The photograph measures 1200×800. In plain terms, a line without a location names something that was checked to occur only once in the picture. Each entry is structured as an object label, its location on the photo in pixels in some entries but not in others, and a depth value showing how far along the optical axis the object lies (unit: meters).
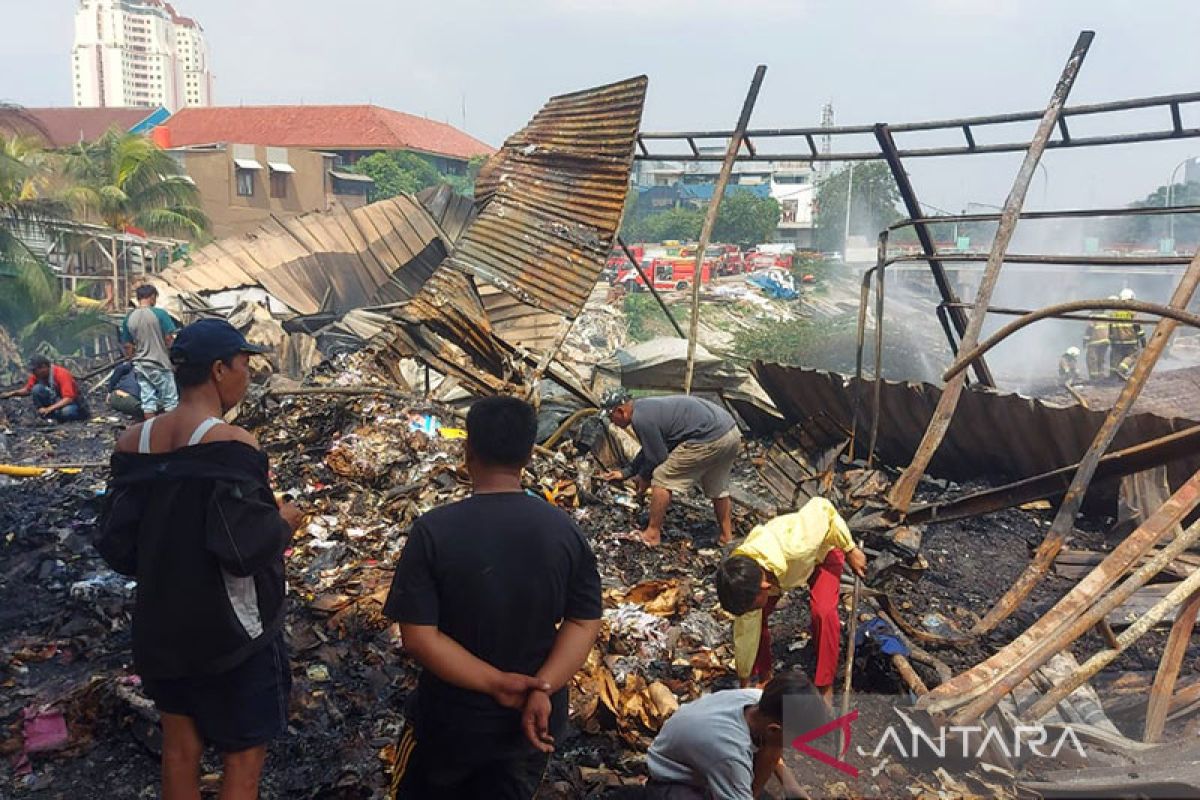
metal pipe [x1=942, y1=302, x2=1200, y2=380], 3.32
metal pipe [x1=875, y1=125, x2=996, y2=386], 6.12
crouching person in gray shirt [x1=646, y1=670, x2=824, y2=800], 2.32
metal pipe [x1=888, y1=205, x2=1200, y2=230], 5.43
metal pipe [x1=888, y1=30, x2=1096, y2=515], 4.66
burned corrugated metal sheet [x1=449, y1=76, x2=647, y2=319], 7.70
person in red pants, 3.61
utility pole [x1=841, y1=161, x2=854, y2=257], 36.59
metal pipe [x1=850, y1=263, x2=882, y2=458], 5.86
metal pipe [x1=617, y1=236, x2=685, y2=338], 8.14
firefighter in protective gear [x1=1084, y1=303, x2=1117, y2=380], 12.34
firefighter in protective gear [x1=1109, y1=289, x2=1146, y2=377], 11.43
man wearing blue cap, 2.09
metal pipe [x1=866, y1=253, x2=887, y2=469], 5.53
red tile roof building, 41.62
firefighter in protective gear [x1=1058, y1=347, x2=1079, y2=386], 13.48
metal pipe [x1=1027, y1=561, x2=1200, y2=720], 3.07
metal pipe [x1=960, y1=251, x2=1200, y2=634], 3.90
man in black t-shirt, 1.87
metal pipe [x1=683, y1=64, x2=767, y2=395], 6.73
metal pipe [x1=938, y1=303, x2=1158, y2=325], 5.26
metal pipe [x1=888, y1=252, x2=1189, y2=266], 4.59
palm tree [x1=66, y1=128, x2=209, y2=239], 19.83
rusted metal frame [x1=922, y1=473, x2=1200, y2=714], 3.22
